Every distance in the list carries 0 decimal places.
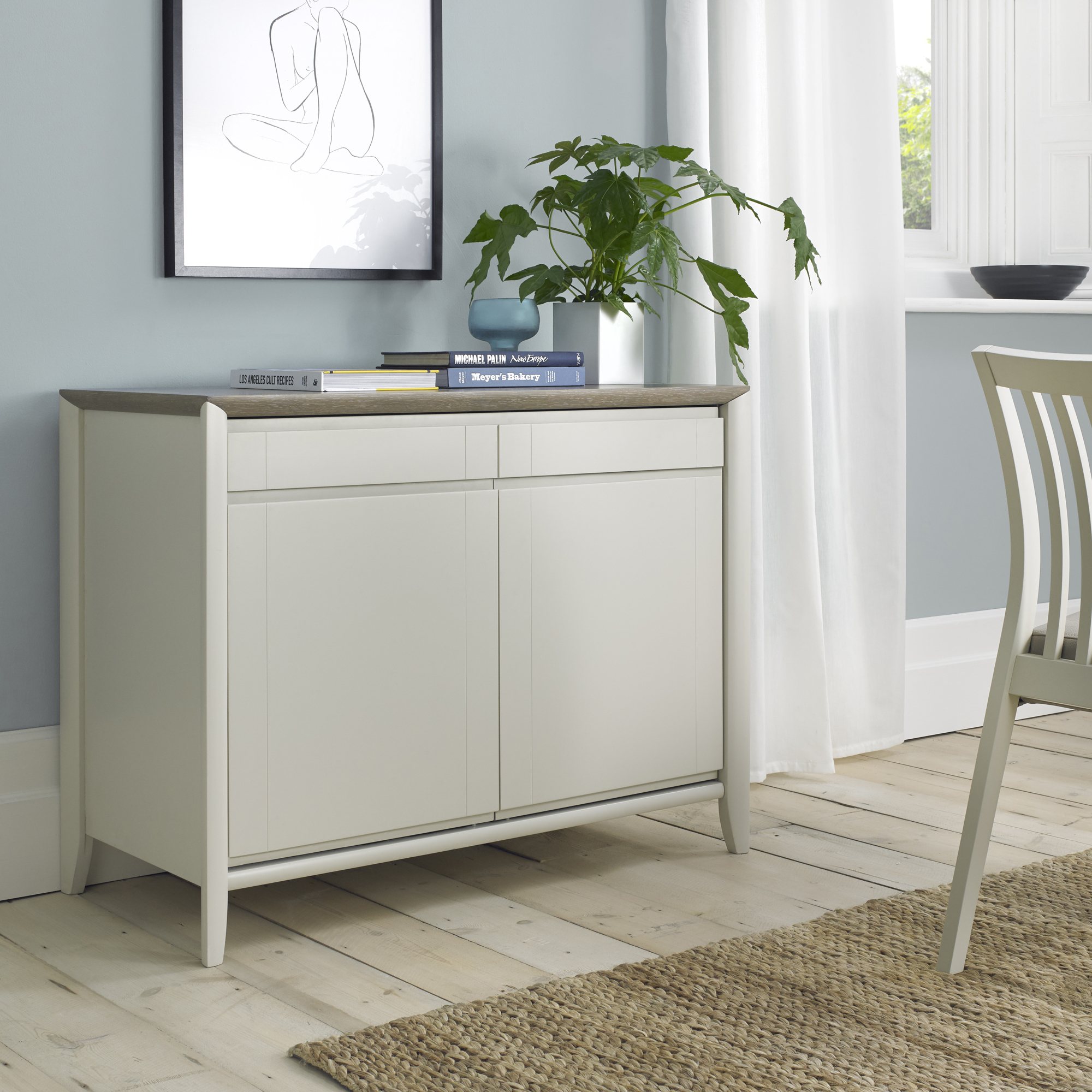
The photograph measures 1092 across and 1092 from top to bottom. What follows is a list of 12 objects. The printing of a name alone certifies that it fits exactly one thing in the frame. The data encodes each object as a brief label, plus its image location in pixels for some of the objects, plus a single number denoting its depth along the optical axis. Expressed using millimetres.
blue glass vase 2418
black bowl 3363
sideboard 1894
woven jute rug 1566
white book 1990
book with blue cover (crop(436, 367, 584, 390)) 2182
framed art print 2244
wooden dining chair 1713
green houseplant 2361
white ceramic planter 2461
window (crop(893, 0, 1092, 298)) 3432
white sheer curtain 2725
